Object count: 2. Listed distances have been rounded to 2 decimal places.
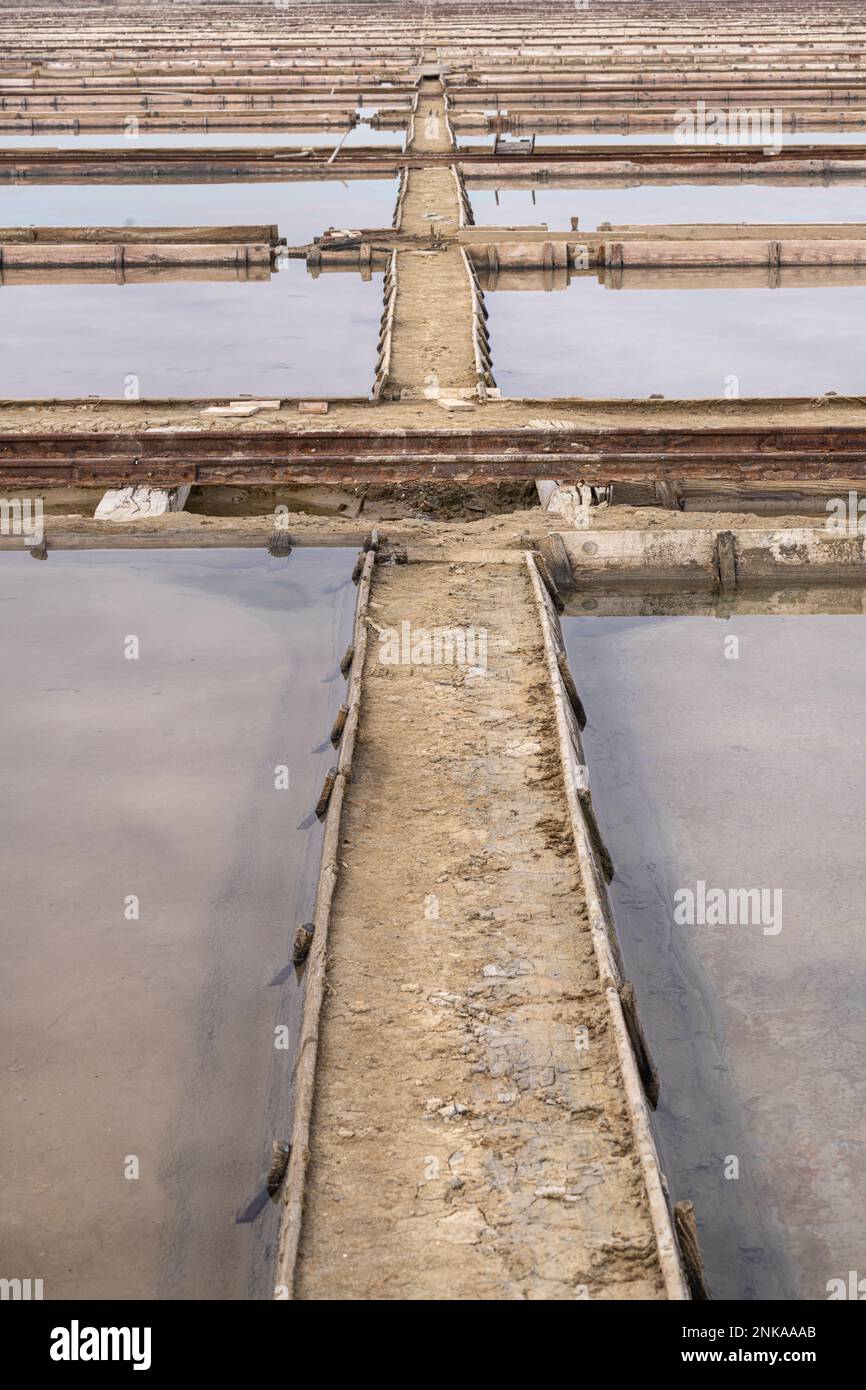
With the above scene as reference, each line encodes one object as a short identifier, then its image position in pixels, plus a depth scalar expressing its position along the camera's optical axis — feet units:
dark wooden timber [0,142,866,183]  82.99
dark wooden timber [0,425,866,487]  36.81
